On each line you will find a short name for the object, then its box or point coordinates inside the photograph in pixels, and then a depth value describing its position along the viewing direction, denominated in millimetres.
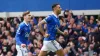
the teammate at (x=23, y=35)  13477
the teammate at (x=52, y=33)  13594
